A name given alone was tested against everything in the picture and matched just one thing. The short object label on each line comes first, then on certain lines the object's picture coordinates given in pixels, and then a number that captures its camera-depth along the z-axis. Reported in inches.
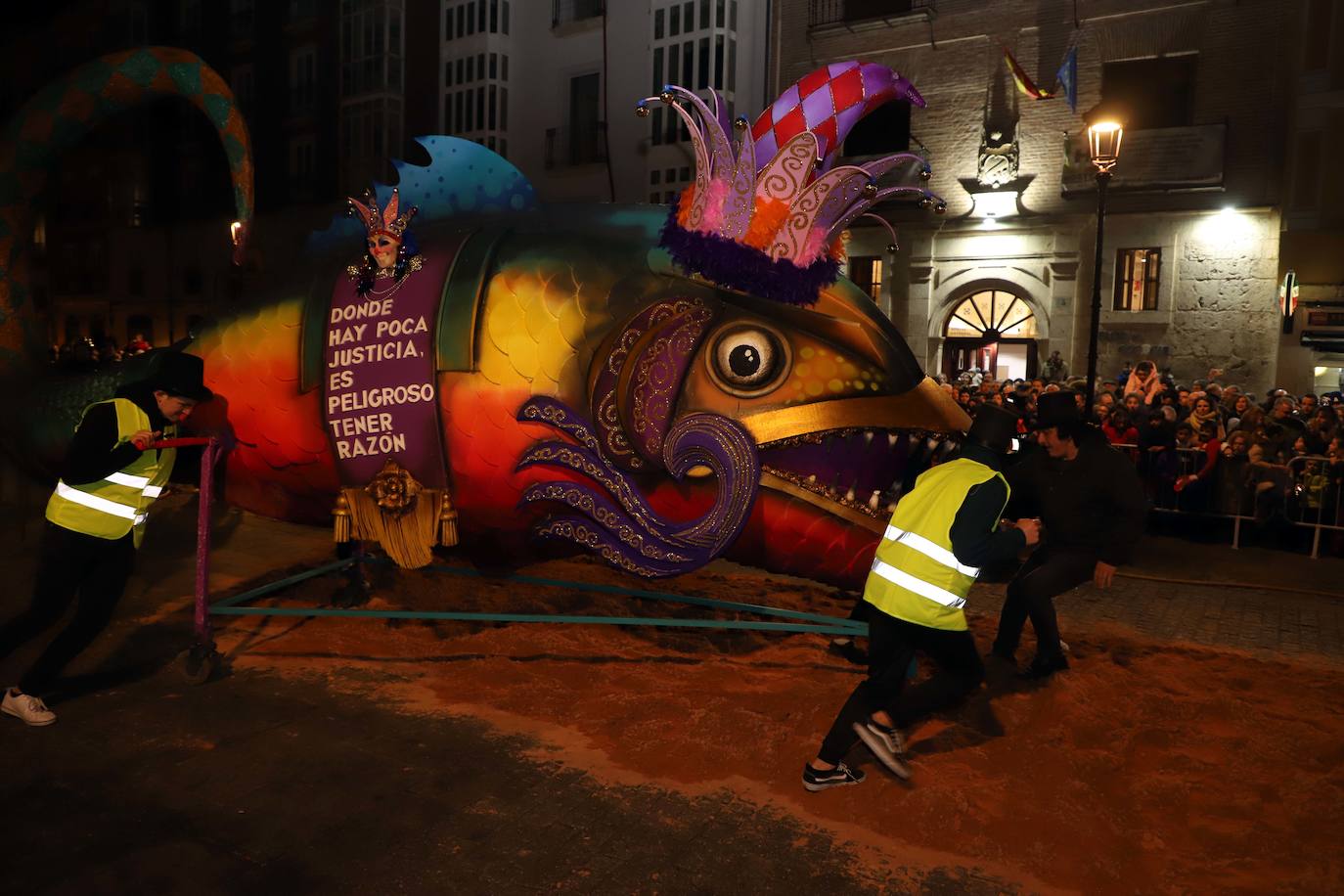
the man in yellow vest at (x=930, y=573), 142.3
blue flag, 653.3
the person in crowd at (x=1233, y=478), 339.3
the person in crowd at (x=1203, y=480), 344.2
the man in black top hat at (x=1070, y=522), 196.4
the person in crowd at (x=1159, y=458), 356.5
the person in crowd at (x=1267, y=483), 329.4
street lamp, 382.0
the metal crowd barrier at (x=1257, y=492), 324.5
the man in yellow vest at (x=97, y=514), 164.1
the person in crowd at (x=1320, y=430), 339.6
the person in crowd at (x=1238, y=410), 380.5
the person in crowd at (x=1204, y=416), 360.2
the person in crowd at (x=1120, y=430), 371.9
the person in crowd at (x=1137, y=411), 380.2
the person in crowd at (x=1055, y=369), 653.3
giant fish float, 167.9
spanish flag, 652.1
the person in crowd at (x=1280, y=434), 339.9
